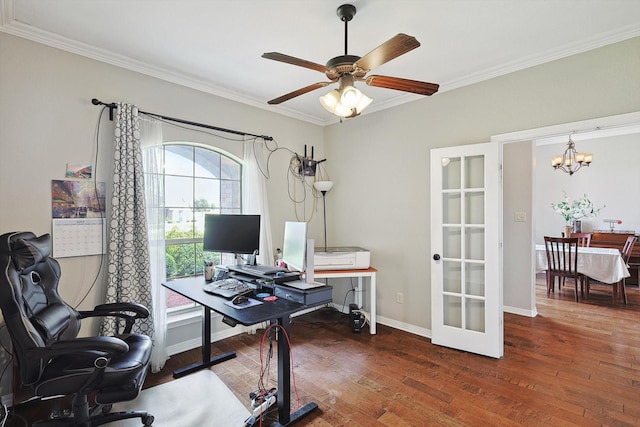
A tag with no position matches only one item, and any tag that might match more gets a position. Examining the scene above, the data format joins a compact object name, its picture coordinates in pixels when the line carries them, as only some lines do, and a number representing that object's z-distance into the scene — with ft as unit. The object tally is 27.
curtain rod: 8.28
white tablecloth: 14.21
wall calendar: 7.70
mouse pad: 6.61
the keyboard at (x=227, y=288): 7.45
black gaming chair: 5.05
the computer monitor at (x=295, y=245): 7.51
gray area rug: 6.80
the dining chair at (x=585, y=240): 18.56
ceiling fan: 5.60
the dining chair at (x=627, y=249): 15.96
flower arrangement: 20.90
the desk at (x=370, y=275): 11.27
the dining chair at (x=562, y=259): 15.02
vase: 17.49
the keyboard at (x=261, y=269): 8.13
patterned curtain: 8.18
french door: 9.47
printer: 11.51
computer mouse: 6.85
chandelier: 17.46
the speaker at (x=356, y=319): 11.50
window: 10.27
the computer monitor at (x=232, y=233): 9.12
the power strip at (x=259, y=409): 6.64
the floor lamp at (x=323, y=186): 13.47
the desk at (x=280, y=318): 6.10
